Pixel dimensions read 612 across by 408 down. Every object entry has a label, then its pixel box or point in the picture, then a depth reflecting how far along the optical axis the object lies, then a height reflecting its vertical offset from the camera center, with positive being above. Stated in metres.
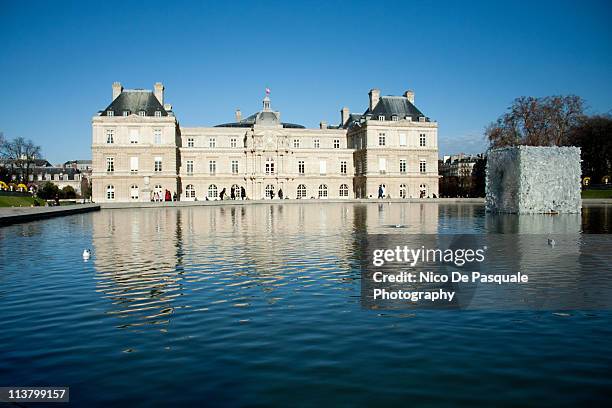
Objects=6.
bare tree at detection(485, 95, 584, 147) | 69.19 +9.11
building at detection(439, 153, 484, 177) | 156.60 +9.56
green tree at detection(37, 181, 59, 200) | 93.61 +2.14
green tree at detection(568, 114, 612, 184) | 70.56 +6.66
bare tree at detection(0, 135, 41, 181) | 90.19 +8.66
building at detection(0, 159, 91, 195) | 134.12 +6.99
